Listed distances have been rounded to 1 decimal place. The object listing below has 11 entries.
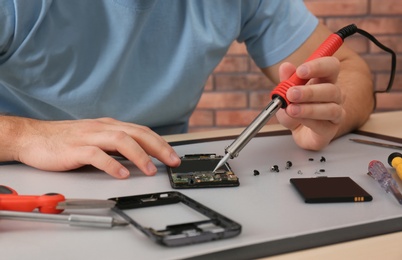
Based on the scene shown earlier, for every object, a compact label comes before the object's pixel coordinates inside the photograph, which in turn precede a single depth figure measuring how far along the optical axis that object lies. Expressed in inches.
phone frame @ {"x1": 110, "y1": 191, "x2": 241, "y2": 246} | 24.8
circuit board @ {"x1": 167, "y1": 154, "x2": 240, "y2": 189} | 29.8
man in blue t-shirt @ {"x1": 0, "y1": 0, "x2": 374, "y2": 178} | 32.7
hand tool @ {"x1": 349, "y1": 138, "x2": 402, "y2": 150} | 35.4
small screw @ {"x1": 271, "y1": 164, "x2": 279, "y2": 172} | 31.8
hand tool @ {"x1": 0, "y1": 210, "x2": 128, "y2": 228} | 26.1
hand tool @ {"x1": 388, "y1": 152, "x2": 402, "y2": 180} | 30.6
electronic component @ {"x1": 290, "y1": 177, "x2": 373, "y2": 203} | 28.1
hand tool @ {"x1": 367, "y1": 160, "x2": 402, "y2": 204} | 28.7
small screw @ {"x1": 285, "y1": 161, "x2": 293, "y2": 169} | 32.3
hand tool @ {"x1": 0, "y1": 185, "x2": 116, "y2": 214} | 26.8
